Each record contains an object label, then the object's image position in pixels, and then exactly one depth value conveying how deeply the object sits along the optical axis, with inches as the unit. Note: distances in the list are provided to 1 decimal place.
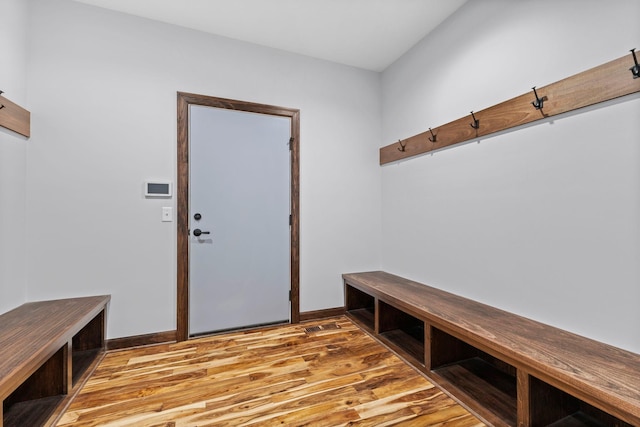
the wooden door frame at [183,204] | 95.5
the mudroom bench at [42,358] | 51.7
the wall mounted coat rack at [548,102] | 54.2
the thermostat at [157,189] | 92.6
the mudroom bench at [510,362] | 44.9
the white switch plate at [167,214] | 94.5
